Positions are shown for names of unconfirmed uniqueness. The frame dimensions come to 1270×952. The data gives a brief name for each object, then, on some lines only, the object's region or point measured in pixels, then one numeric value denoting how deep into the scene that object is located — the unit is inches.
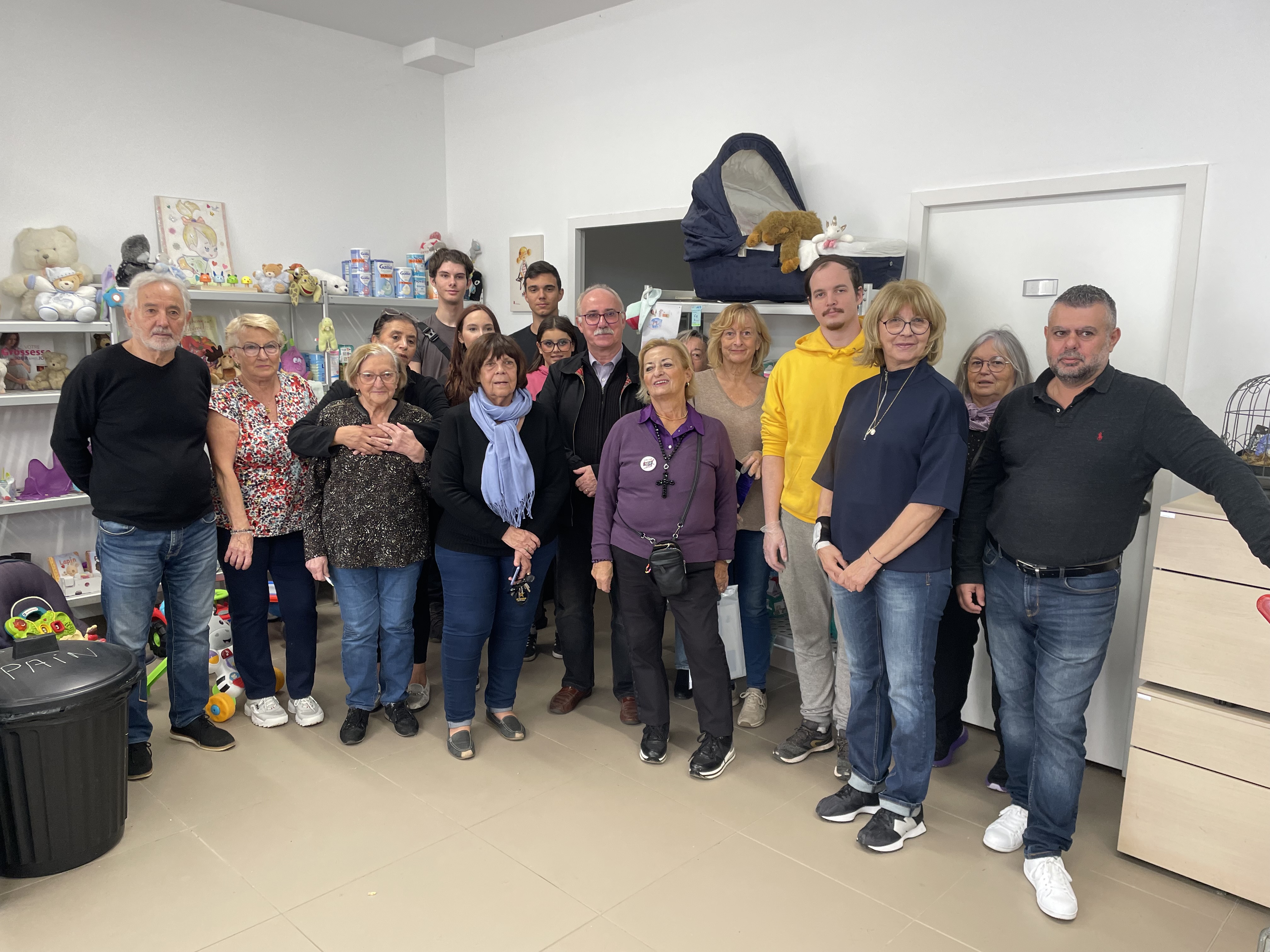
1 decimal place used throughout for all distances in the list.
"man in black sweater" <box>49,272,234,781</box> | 107.2
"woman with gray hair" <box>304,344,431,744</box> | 118.7
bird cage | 110.0
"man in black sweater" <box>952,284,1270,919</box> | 88.6
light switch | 127.3
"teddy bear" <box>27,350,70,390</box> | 163.0
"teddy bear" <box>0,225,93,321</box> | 161.3
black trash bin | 93.6
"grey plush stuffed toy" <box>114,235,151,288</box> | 168.4
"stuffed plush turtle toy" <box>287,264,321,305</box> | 191.0
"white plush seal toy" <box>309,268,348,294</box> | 197.8
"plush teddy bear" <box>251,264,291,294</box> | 189.6
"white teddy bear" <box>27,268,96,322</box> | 158.6
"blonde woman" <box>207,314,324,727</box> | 120.0
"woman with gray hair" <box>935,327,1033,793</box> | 117.1
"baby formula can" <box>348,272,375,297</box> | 208.2
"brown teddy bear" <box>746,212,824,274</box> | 138.3
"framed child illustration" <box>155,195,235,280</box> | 182.9
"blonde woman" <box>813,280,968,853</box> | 95.5
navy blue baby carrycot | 142.6
